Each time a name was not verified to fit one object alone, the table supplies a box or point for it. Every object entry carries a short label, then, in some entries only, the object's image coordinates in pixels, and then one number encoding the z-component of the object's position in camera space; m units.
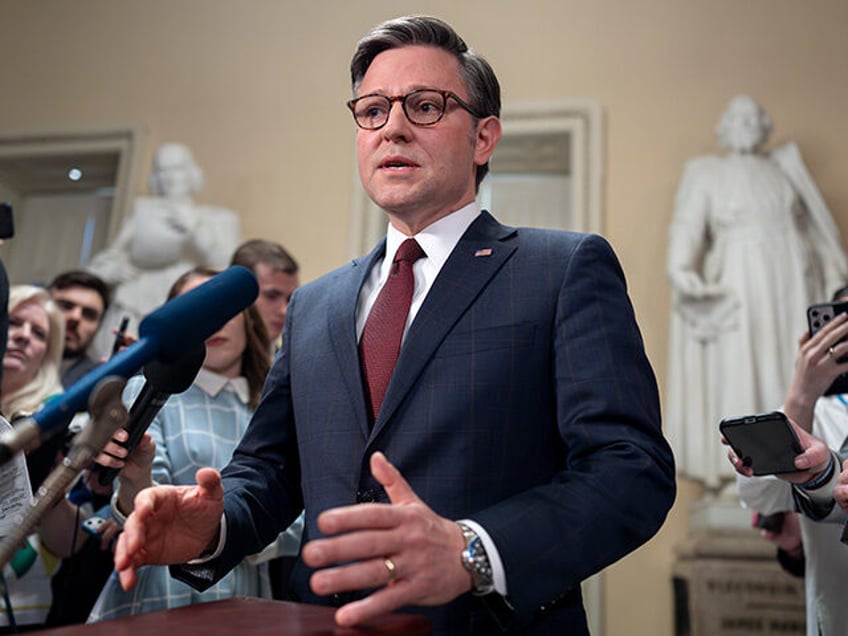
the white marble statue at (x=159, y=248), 6.05
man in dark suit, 1.10
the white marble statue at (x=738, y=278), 5.42
